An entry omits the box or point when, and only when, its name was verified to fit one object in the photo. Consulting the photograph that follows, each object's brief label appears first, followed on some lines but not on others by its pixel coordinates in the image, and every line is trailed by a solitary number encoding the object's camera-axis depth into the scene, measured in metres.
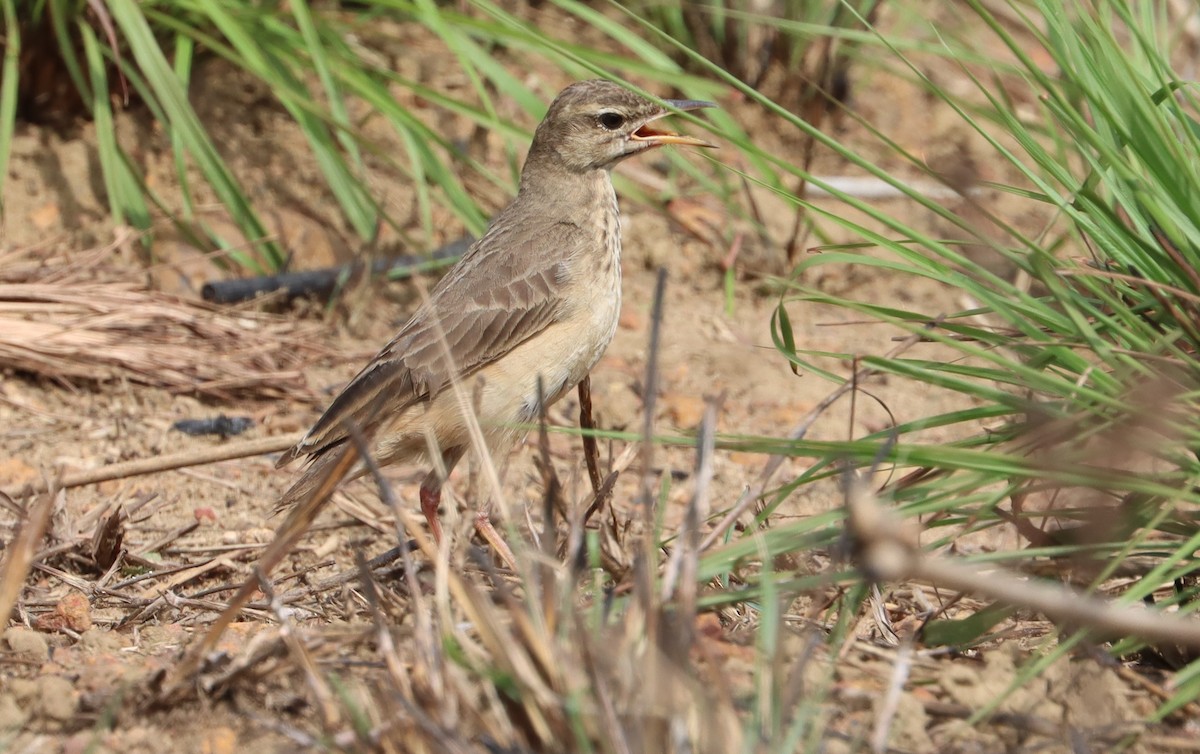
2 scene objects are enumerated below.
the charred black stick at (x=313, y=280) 11.77
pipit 8.86
